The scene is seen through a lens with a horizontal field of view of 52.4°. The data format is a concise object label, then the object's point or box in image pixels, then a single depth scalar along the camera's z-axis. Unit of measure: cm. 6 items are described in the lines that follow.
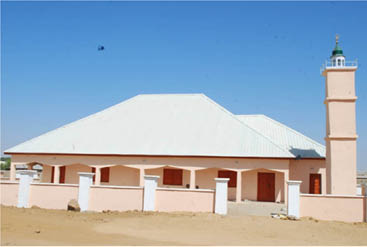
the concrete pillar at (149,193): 1571
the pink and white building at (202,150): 2014
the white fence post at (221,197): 1495
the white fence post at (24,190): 1692
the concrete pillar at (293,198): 1477
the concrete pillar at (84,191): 1623
